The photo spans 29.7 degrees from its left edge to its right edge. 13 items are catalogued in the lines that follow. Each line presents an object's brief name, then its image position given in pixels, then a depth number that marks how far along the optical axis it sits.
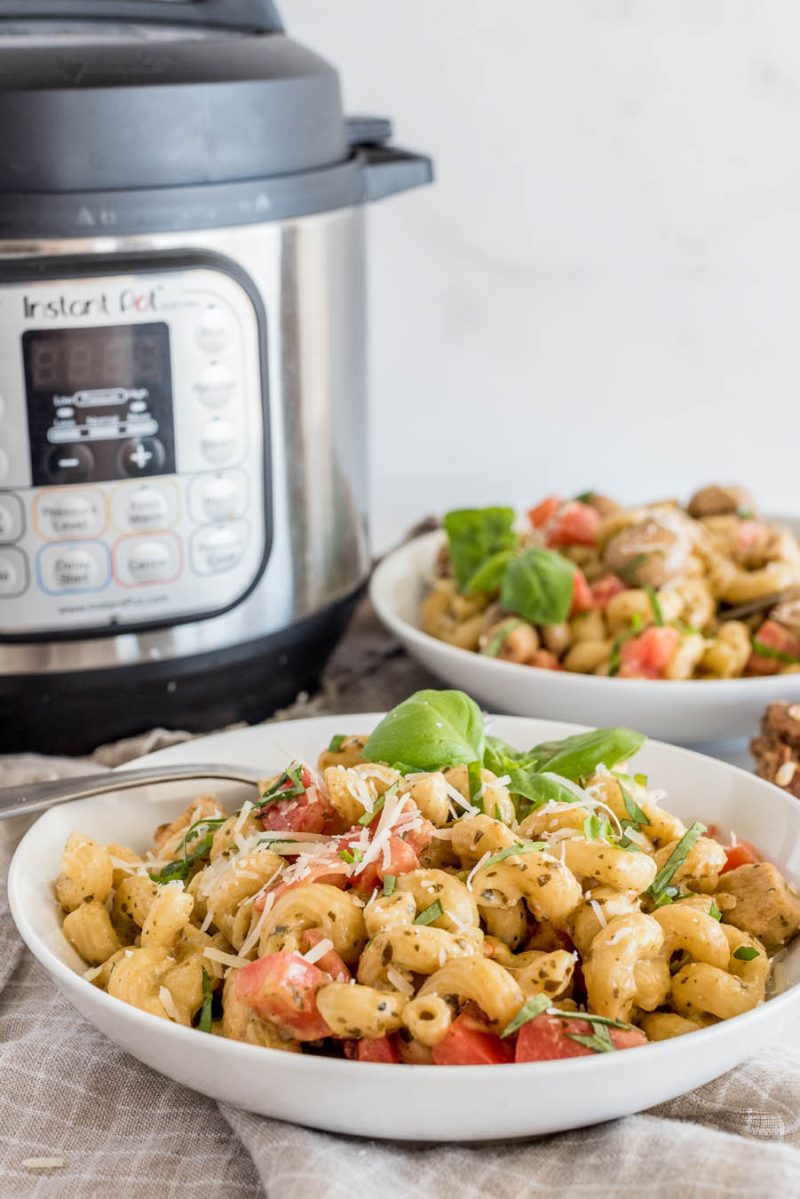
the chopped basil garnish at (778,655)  1.02
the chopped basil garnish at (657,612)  1.00
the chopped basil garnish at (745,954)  0.67
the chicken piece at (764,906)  0.70
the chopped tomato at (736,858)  0.76
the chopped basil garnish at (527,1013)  0.58
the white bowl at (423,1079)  0.55
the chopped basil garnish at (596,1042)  0.58
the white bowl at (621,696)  0.95
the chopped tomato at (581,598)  1.04
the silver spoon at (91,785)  0.80
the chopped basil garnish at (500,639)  1.01
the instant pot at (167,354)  0.84
